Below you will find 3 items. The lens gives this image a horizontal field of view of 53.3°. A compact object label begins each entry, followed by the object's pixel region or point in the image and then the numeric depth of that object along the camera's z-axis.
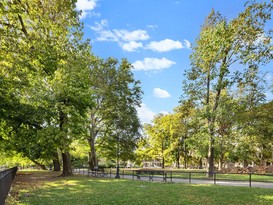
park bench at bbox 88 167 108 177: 26.33
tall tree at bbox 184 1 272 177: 18.47
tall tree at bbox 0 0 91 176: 11.35
